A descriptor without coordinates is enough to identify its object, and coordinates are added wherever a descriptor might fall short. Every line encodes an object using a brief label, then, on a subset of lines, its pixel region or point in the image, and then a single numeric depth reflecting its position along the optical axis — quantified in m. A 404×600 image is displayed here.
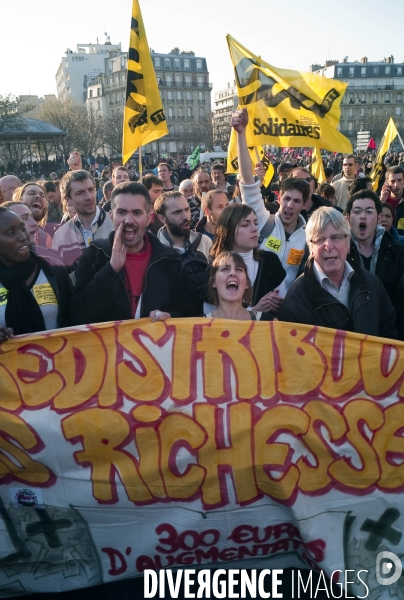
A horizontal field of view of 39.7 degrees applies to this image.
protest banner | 2.75
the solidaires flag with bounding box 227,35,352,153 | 6.00
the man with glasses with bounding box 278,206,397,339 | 3.15
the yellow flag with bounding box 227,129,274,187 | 6.59
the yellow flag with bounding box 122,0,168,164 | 6.02
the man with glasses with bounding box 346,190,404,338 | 4.16
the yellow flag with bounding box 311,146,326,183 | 7.57
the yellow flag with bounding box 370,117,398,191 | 9.80
